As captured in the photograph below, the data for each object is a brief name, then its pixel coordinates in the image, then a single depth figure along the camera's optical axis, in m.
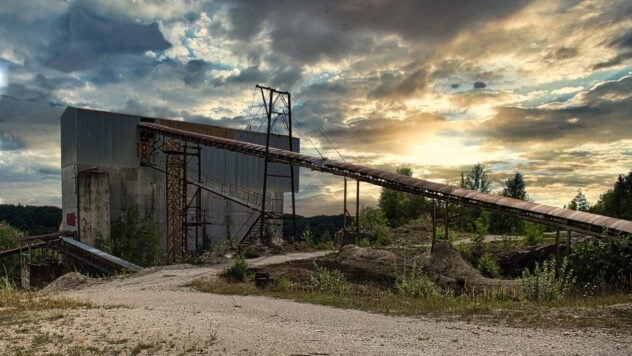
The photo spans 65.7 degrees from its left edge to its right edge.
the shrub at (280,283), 16.42
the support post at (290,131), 31.16
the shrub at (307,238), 30.02
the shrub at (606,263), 13.44
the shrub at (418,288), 14.38
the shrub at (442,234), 30.60
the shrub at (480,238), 24.66
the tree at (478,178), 72.44
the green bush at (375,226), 31.24
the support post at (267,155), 27.89
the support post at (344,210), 26.50
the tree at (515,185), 81.00
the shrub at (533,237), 26.84
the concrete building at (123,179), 30.69
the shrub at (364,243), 29.17
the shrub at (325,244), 29.67
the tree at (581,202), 61.01
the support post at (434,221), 20.49
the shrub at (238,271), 18.41
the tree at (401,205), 53.28
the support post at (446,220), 19.87
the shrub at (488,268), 20.58
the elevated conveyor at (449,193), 16.50
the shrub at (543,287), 12.66
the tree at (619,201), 50.59
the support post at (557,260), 16.34
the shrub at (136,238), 31.56
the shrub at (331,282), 15.86
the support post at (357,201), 25.19
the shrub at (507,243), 24.55
